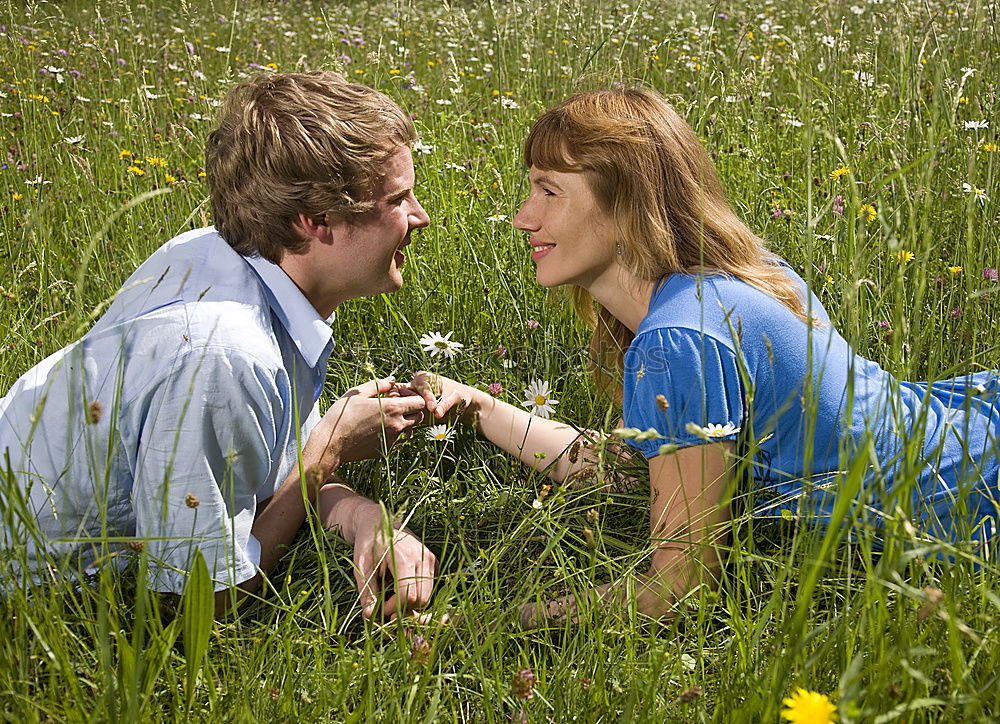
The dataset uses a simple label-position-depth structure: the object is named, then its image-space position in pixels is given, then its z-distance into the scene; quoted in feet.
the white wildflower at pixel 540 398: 8.20
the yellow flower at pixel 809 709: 3.68
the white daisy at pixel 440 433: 7.79
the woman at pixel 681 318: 6.26
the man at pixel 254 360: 5.73
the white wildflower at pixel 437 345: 8.34
